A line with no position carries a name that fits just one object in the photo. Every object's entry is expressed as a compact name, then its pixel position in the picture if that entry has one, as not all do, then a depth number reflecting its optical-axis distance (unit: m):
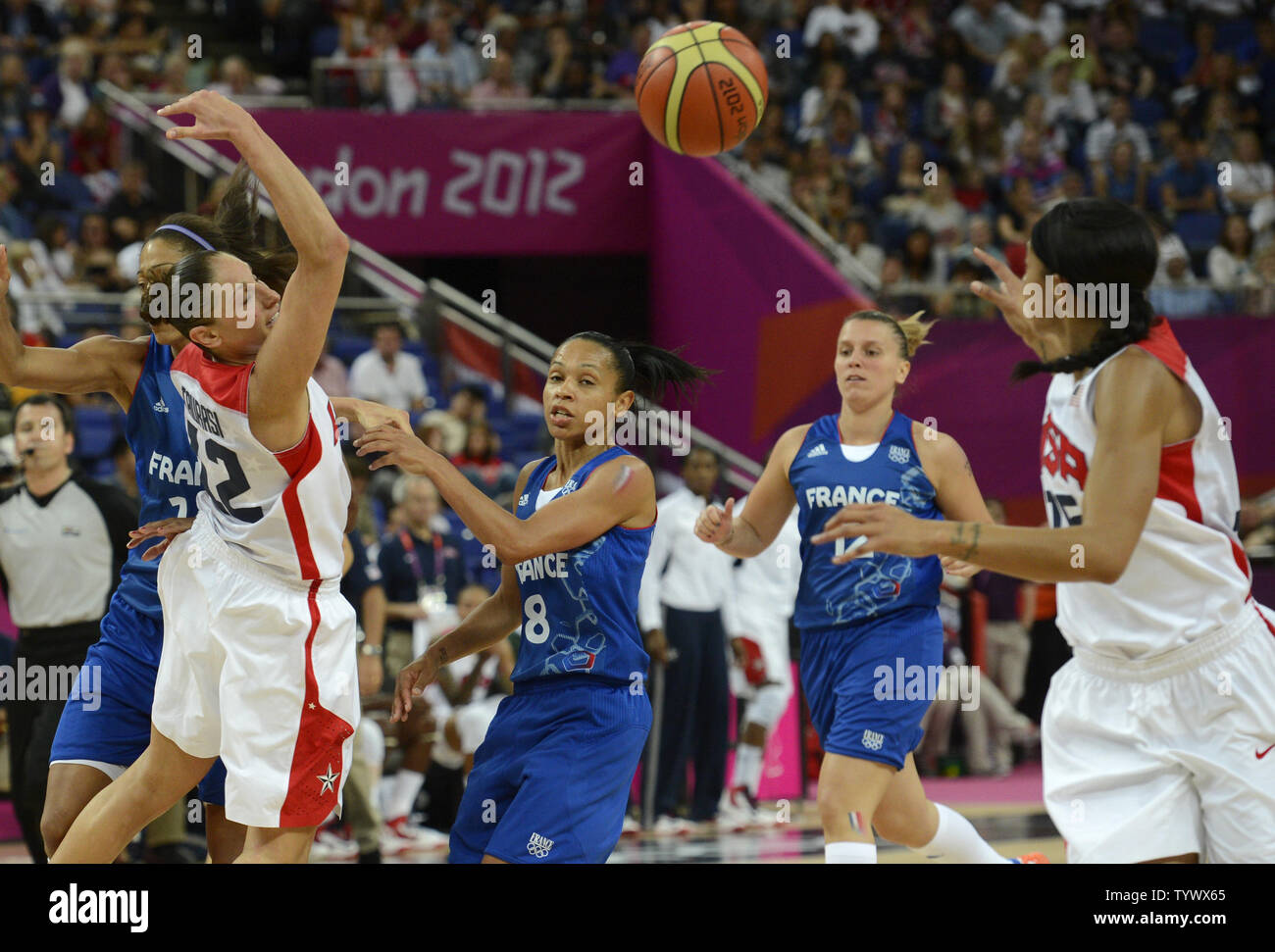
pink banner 13.48
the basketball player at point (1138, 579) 3.18
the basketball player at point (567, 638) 4.00
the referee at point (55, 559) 6.53
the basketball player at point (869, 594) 5.08
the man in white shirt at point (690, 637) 9.37
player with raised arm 3.72
